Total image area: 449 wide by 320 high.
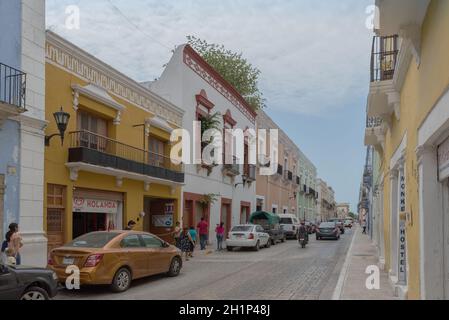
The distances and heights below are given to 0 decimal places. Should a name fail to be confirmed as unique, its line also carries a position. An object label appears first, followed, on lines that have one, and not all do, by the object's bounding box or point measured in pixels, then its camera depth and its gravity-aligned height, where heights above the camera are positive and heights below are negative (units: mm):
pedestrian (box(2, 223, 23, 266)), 10680 -1025
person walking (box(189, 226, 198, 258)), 20341 -1529
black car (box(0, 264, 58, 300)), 7841 -1489
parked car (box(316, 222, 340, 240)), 35938 -2492
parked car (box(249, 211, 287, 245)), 29406 -1557
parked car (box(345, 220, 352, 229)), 76362 -4023
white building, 23984 +4826
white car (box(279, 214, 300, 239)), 35156 -1935
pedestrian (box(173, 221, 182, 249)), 19125 -1448
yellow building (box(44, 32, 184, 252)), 14195 +1600
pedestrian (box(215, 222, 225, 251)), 23656 -1717
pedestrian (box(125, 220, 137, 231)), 17062 -949
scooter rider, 26297 -1853
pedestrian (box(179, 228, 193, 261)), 19109 -1718
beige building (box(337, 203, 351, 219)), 155150 -3533
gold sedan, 10766 -1440
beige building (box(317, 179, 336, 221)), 89675 -446
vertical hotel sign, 10473 -949
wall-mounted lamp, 13273 +2191
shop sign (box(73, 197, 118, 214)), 15320 -251
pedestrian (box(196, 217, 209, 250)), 23078 -1623
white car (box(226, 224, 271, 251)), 23641 -1941
